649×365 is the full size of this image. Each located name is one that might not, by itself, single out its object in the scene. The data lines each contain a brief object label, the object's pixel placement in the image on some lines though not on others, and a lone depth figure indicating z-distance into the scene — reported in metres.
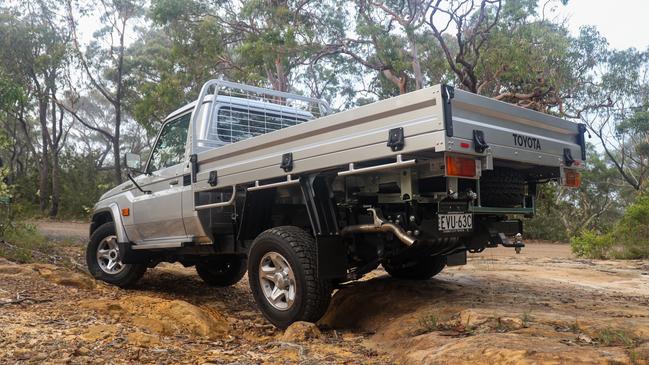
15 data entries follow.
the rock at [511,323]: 3.71
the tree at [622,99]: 21.62
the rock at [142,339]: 3.84
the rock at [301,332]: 4.10
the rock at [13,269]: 6.06
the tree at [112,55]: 22.50
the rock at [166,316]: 4.57
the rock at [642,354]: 2.76
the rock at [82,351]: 3.48
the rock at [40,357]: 3.31
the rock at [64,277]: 6.19
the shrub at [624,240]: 10.86
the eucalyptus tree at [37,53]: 21.69
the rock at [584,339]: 3.29
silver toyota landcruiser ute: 3.79
